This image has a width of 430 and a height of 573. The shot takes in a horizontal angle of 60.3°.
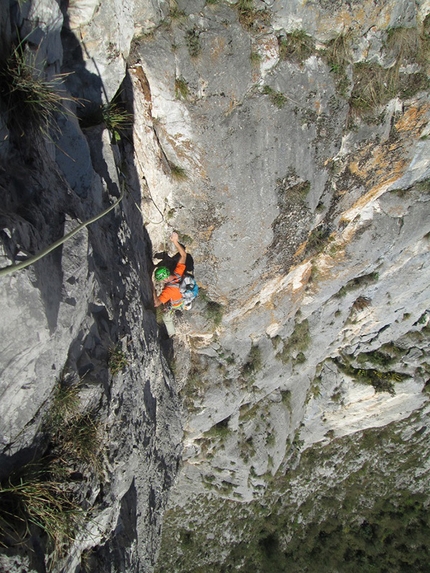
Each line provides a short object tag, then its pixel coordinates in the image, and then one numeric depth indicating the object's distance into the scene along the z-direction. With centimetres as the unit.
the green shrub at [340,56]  591
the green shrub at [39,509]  343
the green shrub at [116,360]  477
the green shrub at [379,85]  625
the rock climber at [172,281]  694
